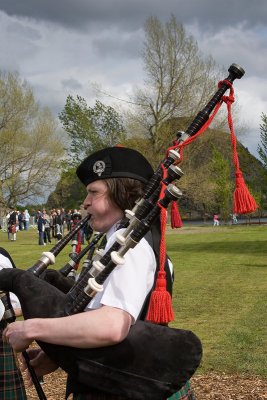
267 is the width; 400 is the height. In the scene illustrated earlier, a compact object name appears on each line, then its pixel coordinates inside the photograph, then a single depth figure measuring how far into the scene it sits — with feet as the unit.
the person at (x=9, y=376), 9.64
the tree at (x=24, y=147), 137.59
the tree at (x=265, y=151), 91.91
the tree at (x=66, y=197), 215.72
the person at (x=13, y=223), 96.02
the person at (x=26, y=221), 144.40
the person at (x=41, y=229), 83.41
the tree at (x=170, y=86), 126.52
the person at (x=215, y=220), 156.41
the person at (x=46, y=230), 87.35
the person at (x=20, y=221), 144.07
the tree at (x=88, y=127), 155.84
